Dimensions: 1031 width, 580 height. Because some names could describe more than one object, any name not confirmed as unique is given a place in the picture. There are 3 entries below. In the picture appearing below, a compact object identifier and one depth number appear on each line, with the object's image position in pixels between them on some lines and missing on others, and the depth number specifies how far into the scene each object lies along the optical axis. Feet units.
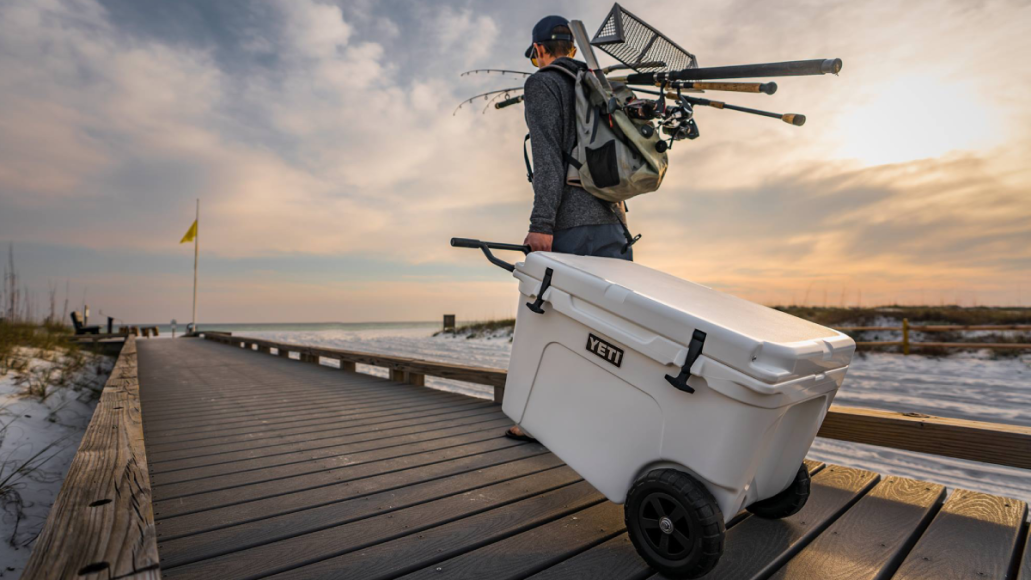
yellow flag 55.57
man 6.03
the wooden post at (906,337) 28.43
